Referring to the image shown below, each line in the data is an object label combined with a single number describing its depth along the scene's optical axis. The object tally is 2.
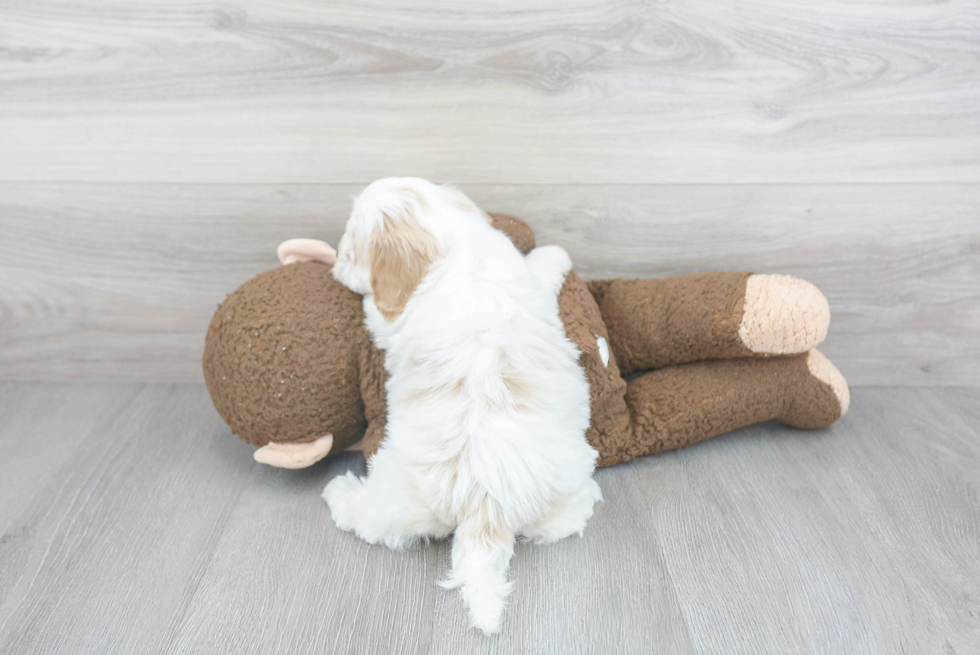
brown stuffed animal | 1.08
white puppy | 0.89
